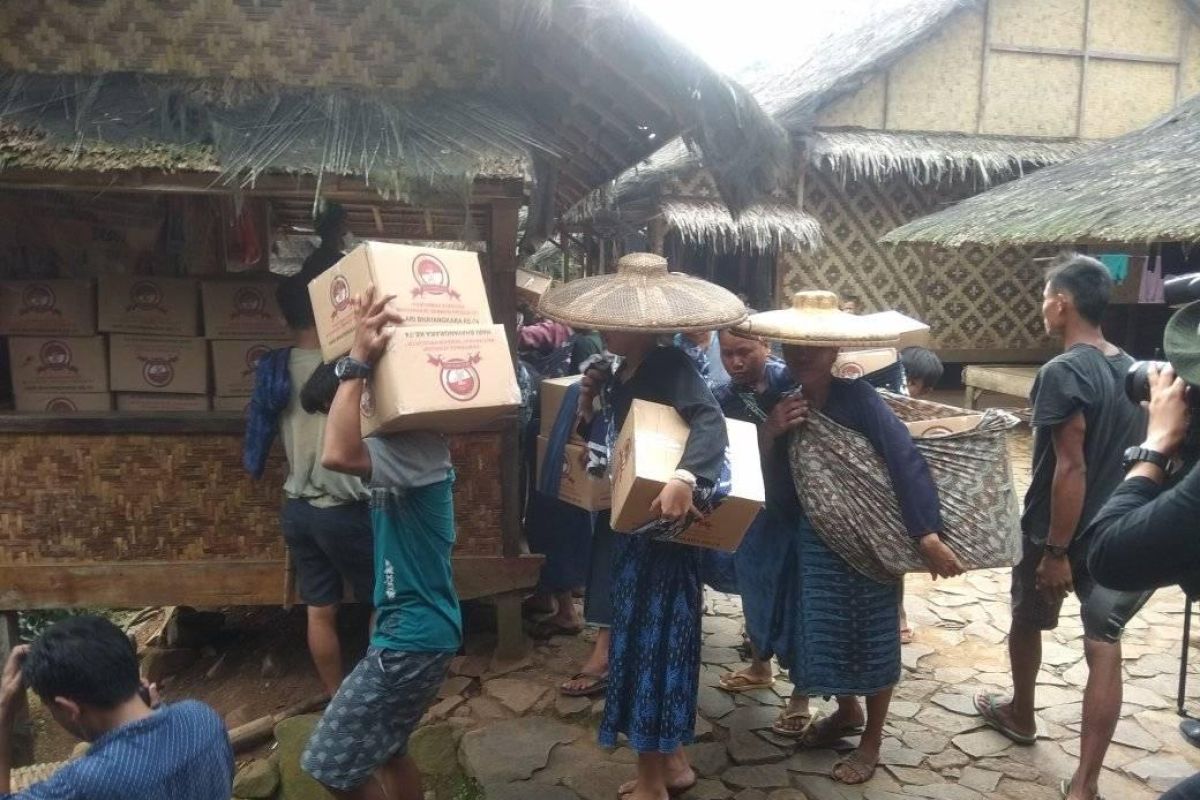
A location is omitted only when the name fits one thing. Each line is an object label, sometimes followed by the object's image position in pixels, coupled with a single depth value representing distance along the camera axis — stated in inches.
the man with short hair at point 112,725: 71.3
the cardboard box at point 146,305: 166.1
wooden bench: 385.9
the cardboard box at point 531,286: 252.1
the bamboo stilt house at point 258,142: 137.6
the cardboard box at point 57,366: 163.8
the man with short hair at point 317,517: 132.4
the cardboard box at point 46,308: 163.5
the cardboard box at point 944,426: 121.6
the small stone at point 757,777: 127.5
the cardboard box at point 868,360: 152.3
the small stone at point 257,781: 138.9
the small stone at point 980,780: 127.9
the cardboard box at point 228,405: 169.5
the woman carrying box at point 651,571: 110.7
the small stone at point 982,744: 137.9
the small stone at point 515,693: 151.2
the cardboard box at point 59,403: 163.5
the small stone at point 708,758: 131.2
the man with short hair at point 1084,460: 117.0
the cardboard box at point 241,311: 168.2
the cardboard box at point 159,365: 166.2
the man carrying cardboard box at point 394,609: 94.1
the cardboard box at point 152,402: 167.3
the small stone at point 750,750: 134.2
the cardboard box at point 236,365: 169.2
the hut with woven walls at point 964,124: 447.8
